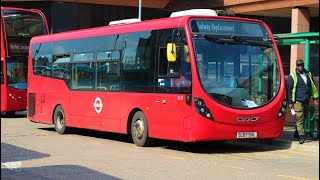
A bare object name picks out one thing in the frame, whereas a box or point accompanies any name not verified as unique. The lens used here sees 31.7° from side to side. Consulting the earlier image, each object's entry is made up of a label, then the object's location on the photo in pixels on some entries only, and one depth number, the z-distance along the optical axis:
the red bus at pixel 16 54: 22.94
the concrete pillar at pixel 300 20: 30.26
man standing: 12.62
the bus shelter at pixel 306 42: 13.07
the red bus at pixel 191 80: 11.59
